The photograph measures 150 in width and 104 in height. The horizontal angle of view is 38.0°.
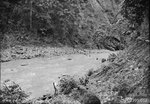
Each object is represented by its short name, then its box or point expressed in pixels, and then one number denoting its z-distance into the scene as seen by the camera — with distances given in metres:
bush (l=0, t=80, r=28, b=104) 5.41
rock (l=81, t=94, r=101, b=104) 5.00
